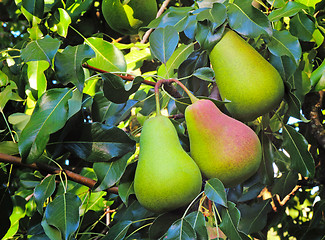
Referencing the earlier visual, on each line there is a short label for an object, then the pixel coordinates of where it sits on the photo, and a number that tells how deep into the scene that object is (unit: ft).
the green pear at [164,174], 2.26
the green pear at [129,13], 3.79
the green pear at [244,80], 2.60
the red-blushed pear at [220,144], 2.36
